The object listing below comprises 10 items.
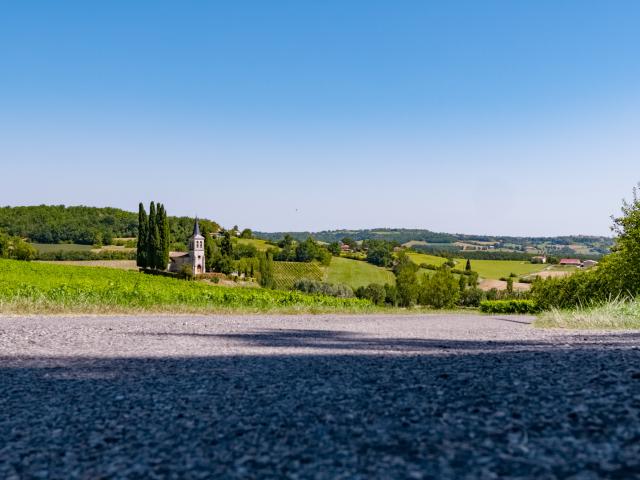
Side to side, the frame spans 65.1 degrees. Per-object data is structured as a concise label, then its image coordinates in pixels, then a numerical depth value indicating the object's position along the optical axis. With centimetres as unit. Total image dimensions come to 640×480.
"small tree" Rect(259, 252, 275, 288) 11556
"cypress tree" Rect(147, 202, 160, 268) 9200
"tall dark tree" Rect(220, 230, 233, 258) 12670
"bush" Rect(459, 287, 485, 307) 12031
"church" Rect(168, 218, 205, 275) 11081
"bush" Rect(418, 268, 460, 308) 10038
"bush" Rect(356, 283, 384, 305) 11694
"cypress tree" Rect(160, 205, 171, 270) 9314
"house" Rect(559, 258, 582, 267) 15358
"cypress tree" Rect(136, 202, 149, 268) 9306
